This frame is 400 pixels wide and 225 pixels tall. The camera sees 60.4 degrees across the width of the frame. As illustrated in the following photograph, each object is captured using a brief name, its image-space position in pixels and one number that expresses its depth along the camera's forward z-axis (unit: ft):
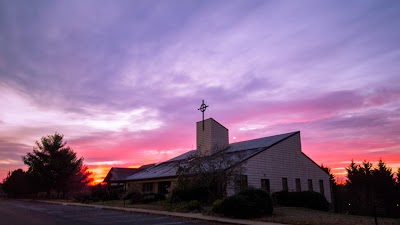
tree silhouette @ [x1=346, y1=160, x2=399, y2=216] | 91.98
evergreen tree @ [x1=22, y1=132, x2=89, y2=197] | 181.78
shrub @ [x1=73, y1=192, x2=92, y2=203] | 126.41
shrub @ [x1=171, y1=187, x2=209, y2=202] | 83.25
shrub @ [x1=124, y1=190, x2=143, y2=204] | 102.92
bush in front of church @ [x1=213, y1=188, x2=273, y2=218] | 57.98
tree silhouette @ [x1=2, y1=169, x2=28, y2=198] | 230.50
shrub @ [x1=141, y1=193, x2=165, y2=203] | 100.83
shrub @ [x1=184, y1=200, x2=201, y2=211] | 73.62
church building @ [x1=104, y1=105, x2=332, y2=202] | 94.63
